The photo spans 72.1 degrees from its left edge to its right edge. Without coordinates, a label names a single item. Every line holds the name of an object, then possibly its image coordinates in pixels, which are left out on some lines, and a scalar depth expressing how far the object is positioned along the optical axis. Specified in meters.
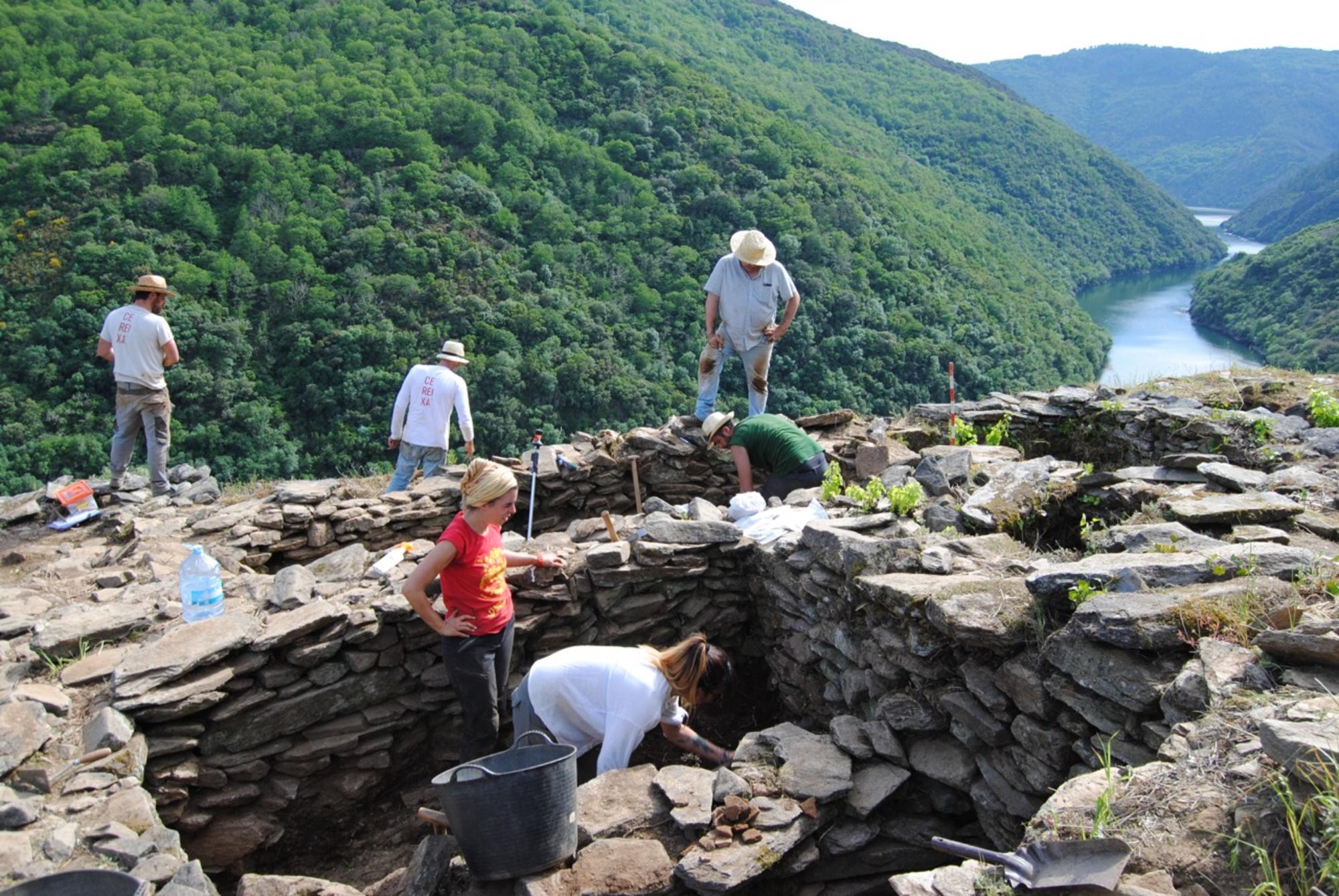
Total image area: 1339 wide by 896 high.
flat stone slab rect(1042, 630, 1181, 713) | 3.37
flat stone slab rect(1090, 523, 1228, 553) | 4.14
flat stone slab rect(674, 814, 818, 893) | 3.57
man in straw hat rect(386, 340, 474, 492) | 7.44
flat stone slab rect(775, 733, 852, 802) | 3.99
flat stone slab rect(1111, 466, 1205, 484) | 5.44
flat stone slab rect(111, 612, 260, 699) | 4.61
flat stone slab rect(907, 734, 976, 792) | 4.05
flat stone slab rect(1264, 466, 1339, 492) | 4.98
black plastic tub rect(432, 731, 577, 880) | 3.55
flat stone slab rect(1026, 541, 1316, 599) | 3.71
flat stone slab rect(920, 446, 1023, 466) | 6.55
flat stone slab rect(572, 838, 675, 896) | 3.59
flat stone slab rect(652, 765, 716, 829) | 3.85
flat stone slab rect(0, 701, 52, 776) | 4.05
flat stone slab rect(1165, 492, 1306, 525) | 4.51
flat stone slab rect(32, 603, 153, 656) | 4.98
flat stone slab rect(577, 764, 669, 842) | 3.89
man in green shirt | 6.89
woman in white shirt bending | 4.24
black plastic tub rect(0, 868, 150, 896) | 3.23
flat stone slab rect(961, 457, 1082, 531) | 5.30
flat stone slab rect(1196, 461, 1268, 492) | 5.03
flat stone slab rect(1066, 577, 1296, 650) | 3.42
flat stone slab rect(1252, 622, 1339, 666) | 2.99
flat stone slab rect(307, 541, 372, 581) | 6.01
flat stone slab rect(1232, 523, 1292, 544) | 4.16
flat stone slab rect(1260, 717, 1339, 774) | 2.43
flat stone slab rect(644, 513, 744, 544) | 6.05
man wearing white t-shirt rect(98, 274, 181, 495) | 7.32
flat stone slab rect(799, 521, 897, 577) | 4.90
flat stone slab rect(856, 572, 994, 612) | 4.30
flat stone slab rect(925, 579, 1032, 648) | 3.93
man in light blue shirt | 7.62
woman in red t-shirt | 4.38
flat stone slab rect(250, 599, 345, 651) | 4.94
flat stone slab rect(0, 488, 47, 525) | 7.45
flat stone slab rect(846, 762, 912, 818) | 4.00
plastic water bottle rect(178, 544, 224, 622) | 5.31
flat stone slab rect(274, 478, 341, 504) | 7.20
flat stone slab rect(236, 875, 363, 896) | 3.82
